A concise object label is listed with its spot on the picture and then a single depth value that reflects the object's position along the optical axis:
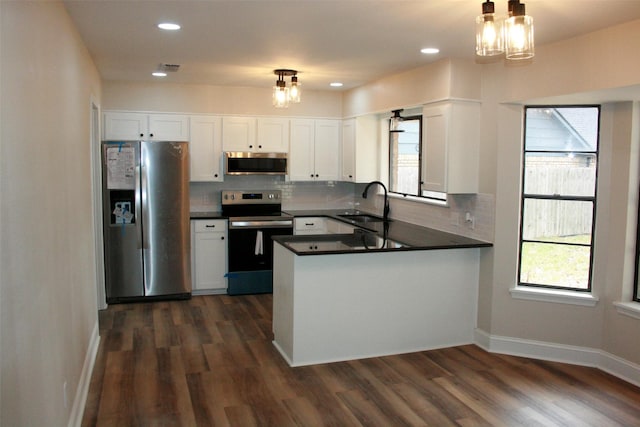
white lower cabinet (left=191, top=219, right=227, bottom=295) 6.38
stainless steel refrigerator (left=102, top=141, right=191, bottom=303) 5.91
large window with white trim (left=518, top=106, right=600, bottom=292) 4.40
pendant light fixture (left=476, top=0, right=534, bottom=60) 2.56
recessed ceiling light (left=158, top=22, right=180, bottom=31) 3.72
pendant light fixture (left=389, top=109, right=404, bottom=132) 5.73
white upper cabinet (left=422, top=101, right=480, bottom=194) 4.73
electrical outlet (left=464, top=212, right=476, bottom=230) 4.86
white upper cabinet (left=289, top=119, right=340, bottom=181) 6.92
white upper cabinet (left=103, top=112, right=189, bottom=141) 6.25
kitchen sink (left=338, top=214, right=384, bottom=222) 6.41
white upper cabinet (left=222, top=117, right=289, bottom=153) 6.65
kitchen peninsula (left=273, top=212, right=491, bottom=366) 4.28
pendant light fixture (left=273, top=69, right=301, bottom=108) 5.21
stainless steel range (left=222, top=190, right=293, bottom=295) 6.41
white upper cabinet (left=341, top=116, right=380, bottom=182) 6.61
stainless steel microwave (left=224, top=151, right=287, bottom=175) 6.62
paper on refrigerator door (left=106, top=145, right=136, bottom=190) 5.86
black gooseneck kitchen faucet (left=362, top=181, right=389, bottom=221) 6.22
